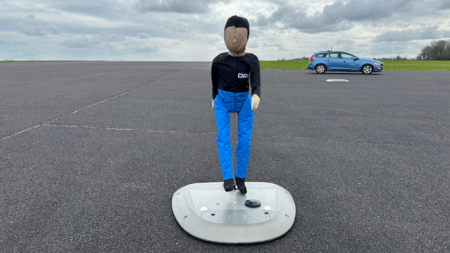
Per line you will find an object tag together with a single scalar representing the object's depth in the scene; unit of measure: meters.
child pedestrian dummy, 2.79
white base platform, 2.48
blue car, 19.88
